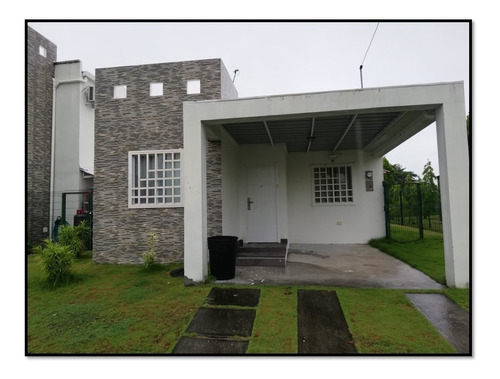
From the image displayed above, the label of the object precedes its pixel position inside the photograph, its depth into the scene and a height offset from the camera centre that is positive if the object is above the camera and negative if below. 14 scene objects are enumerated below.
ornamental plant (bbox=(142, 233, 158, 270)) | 5.98 -1.26
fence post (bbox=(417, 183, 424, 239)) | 7.91 -0.52
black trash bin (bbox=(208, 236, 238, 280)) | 4.81 -1.03
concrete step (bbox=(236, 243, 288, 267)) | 5.81 -1.28
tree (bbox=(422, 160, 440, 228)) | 7.80 +0.00
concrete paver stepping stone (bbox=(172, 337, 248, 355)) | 2.67 -1.49
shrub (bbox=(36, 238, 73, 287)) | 5.02 -1.16
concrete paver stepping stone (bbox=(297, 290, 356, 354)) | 2.69 -1.46
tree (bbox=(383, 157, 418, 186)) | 23.39 +2.98
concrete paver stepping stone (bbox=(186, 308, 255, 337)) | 3.03 -1.47
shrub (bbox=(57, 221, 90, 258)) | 7.45 -1.04
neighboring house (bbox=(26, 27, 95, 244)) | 9.64 +2.35
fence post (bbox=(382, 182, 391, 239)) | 8.52 -0.48
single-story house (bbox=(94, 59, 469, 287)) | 4.25 +0.94
